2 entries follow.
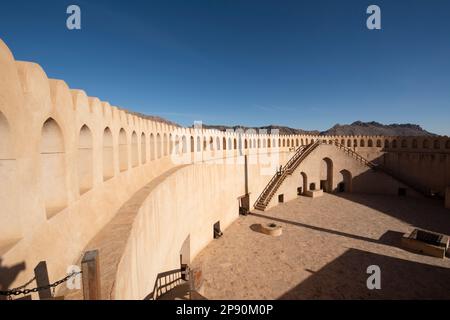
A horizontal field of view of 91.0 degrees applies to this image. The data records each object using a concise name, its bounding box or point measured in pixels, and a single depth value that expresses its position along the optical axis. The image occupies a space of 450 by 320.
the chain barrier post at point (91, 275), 2.70
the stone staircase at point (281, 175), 23.27
